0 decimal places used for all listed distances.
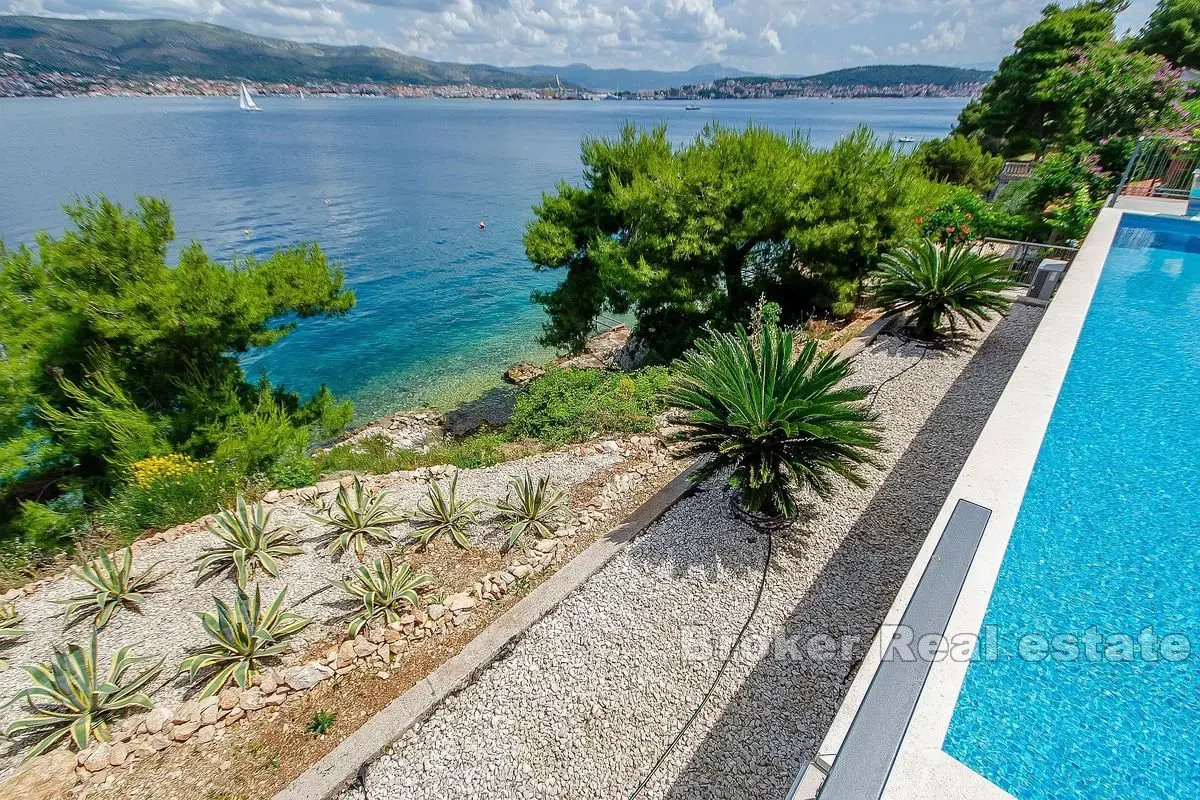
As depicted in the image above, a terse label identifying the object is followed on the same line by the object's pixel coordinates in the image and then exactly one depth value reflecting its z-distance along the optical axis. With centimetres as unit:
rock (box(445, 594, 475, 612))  439
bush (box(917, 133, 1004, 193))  2033
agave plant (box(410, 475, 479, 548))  517
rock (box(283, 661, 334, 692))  379
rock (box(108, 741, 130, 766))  328
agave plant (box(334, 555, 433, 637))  422
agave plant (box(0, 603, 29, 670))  427
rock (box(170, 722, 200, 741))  344
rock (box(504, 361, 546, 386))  1499
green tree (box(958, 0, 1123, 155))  1997
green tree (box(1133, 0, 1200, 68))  1967
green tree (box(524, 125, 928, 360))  940
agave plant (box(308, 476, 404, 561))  512
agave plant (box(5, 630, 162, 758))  338
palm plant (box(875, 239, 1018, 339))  782
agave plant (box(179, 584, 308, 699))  375
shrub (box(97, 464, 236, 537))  591
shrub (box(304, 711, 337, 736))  347
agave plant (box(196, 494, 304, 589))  480
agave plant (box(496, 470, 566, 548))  518
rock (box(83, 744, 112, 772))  325
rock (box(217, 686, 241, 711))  361
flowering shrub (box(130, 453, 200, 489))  630
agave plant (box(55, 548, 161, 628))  445
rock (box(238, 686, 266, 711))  363
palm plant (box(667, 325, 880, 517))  438
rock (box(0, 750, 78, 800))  310
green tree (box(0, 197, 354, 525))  626
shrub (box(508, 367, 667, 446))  768
